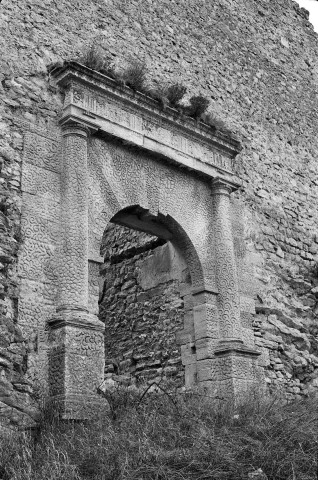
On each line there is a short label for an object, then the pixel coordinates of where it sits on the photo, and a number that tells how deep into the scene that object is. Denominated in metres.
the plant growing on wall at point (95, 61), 7.31
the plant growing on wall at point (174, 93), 8.17
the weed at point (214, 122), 8.57
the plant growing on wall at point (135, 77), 7.68
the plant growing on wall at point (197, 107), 8.38
